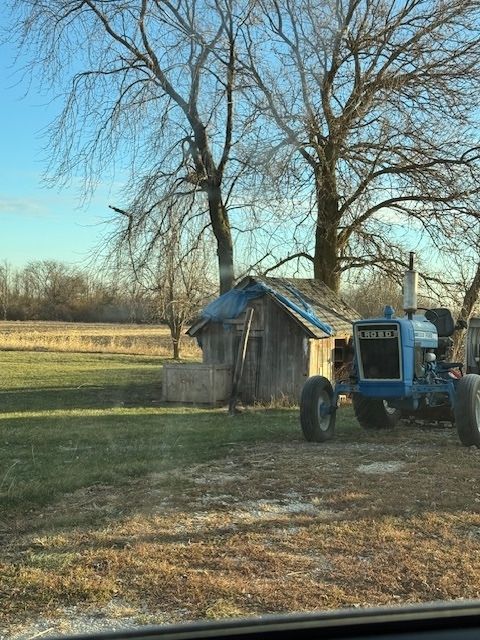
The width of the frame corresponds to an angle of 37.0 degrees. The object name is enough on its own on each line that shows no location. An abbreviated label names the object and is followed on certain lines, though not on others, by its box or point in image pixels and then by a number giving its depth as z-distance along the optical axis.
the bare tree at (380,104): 17.05
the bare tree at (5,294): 68.94
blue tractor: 9.66
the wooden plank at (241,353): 17.30
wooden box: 17.22
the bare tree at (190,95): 17.95
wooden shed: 17.45
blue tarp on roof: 17.44
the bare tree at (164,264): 18.00
